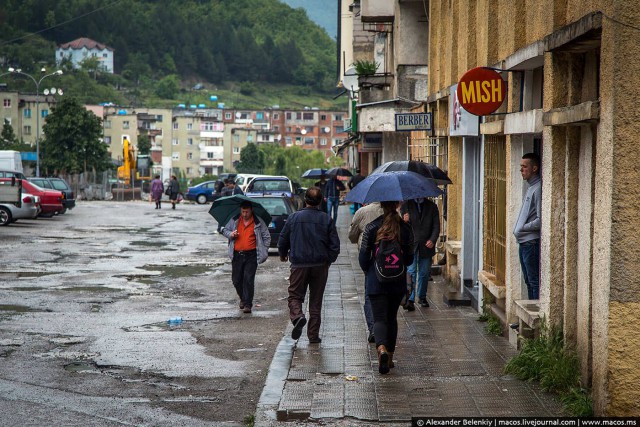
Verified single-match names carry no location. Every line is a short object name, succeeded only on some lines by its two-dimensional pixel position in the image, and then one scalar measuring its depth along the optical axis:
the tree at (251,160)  175.38
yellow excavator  72.50
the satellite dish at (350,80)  44.03
